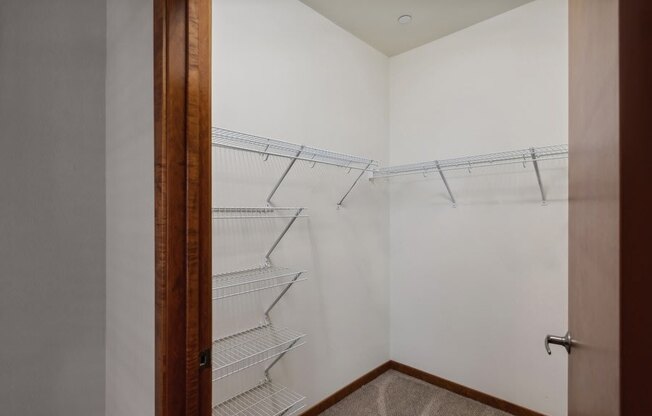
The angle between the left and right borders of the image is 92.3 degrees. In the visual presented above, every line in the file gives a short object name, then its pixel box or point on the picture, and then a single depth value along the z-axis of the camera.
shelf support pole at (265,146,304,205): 1.65
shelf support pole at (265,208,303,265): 1.79
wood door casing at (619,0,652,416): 0.33
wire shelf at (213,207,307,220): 1.58
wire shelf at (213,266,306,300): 1.56
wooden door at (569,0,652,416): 0.33
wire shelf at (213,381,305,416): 1.58
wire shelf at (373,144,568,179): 1.85
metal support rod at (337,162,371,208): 2.26
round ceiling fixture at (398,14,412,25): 2.13
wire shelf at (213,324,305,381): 1.53
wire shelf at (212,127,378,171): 1.52
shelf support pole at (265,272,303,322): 1.75
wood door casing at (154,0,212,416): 0.81
